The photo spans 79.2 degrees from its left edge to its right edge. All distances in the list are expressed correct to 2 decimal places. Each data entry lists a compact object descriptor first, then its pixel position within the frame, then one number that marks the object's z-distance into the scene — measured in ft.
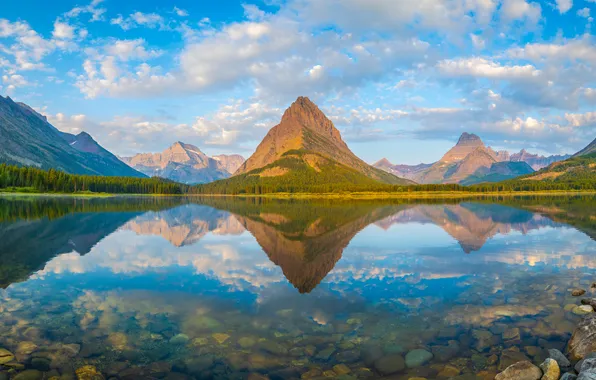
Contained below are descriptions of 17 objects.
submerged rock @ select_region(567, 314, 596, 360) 51.93
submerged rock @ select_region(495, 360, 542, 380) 44.34
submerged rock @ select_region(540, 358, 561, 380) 44.88
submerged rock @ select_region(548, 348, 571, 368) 48.85
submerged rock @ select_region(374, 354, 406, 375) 47.34
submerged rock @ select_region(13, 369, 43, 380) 43.27
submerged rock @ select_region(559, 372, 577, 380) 43.47
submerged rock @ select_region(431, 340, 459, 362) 51.03
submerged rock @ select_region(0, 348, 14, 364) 47.11
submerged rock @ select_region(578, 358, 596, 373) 44.39
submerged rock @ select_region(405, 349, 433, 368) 49.14
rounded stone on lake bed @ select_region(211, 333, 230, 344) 55.72
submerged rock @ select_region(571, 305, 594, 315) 69.06
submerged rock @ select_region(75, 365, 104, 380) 43.91
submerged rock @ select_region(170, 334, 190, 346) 54.70
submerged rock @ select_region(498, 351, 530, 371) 49.29
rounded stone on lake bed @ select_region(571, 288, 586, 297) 80.94
